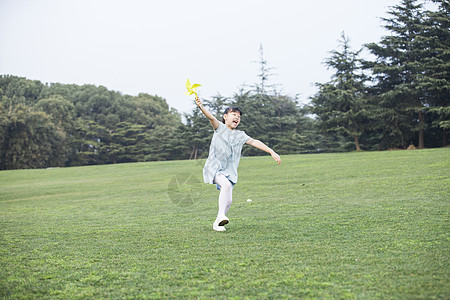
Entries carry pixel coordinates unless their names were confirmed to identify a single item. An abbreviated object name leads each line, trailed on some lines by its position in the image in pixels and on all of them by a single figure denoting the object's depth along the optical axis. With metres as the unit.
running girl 5.57
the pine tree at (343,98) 33.19
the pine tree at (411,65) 29.17
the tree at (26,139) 43.45
